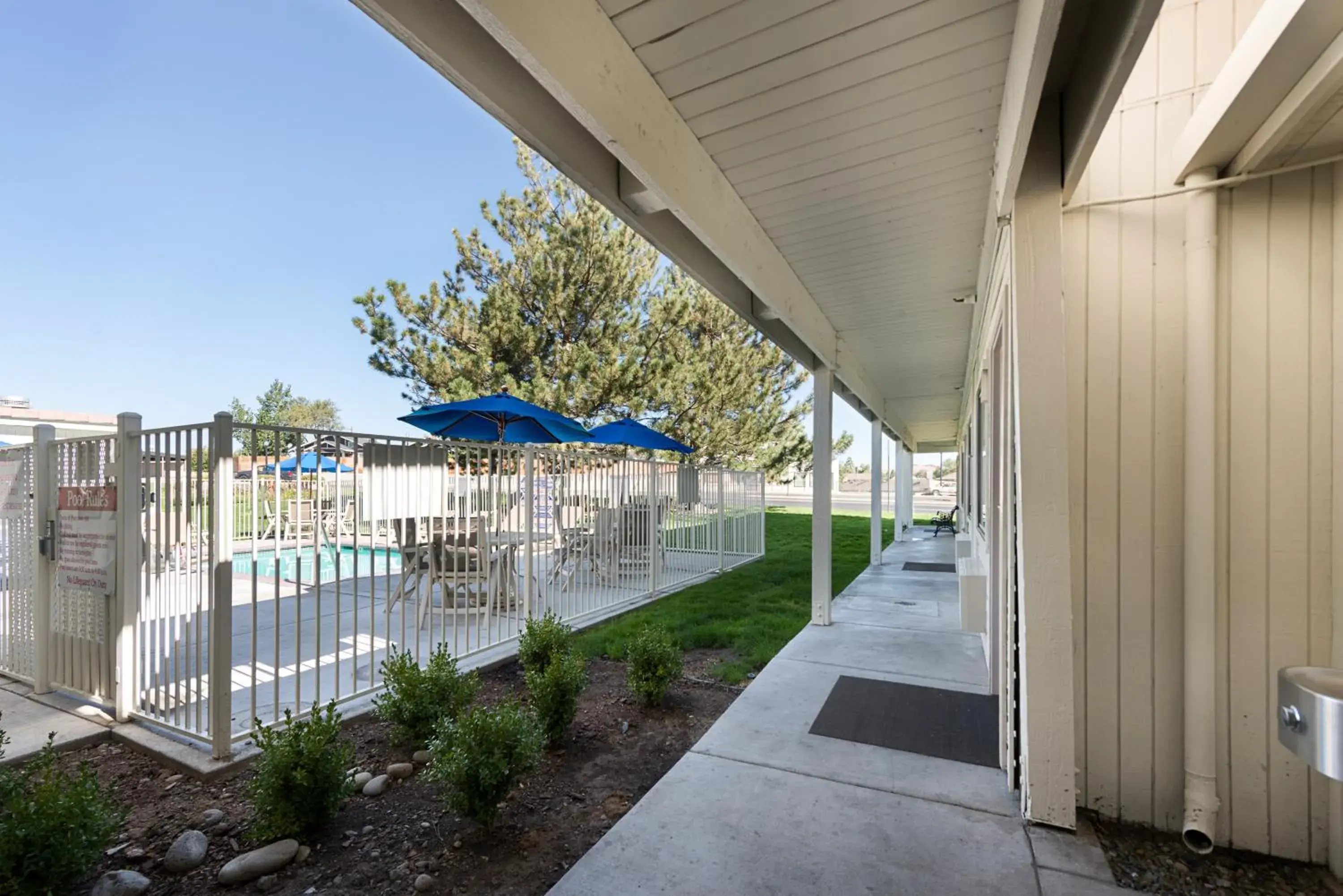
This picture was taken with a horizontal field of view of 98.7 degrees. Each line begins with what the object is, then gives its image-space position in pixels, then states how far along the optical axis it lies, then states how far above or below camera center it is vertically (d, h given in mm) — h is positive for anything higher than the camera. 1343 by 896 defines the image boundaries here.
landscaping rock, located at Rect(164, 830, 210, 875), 2023 -1420
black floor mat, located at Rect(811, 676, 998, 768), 2949 -1502
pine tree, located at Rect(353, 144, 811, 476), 12039 +2982
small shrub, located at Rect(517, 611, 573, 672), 3697 -1222
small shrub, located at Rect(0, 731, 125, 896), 1694 -1162
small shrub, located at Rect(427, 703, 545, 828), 2154 -1175
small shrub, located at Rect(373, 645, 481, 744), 2928 -1252
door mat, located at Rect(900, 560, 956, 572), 8719 -1745
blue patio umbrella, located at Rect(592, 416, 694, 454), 8055 +280
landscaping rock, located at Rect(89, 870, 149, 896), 1884 -1417
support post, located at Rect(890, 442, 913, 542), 14283 -832
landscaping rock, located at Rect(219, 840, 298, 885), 1956 -1412
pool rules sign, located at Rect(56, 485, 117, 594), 3072 -448
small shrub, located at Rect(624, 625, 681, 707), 3430 -1279
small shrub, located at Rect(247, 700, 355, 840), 2119 -1219
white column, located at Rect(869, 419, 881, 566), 8922 -377
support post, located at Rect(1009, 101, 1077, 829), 2178 -125
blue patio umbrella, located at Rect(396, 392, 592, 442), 5895 +389
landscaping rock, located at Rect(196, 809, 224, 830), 2291 -1460
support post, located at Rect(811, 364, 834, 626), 5203 -310
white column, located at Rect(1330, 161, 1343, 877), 1932 -135
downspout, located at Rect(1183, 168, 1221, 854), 2053 -311
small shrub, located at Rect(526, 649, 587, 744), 2945 -1238
